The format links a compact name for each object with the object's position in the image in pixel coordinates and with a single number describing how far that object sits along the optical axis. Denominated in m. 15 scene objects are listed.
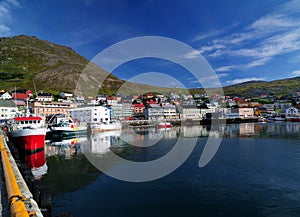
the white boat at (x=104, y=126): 55.14
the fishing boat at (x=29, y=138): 20.20
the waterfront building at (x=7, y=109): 59.94
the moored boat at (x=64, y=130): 38.47
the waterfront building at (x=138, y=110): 105.18
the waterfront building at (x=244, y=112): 115.31
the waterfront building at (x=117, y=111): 96.68
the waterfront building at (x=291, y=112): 99.94
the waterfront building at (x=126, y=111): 100.12
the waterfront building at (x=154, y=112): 97.88
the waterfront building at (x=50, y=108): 69.25
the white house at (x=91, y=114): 67.25
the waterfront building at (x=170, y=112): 104.51
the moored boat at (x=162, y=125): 71.43
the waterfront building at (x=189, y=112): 109.53
